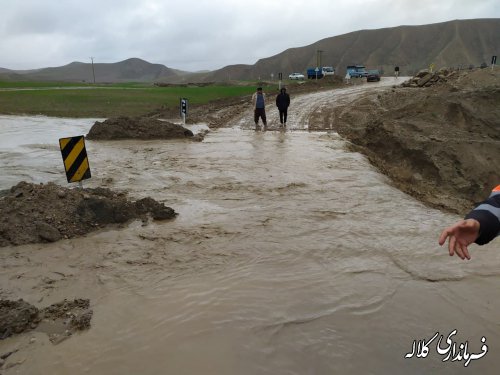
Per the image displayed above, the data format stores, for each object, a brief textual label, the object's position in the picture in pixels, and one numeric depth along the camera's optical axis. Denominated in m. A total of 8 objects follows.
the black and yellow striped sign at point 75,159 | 6.44
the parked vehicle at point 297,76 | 60.48
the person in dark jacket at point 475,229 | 2.06
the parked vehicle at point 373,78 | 40.92
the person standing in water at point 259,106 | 17.08
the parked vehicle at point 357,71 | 49.94
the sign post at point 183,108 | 17.80
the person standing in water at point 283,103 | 17.25
